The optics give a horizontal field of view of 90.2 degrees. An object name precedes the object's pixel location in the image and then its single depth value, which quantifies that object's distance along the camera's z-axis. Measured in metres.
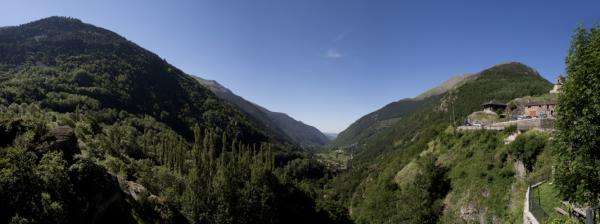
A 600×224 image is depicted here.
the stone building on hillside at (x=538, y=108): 70.25
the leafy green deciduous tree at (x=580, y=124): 14.71
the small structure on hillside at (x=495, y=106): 83.44
